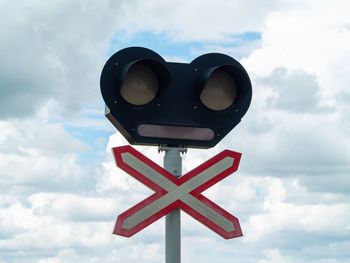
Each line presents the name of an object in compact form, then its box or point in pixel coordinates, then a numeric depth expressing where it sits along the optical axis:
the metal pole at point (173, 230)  10.02
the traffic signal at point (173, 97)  9.88
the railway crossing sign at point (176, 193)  9.56
